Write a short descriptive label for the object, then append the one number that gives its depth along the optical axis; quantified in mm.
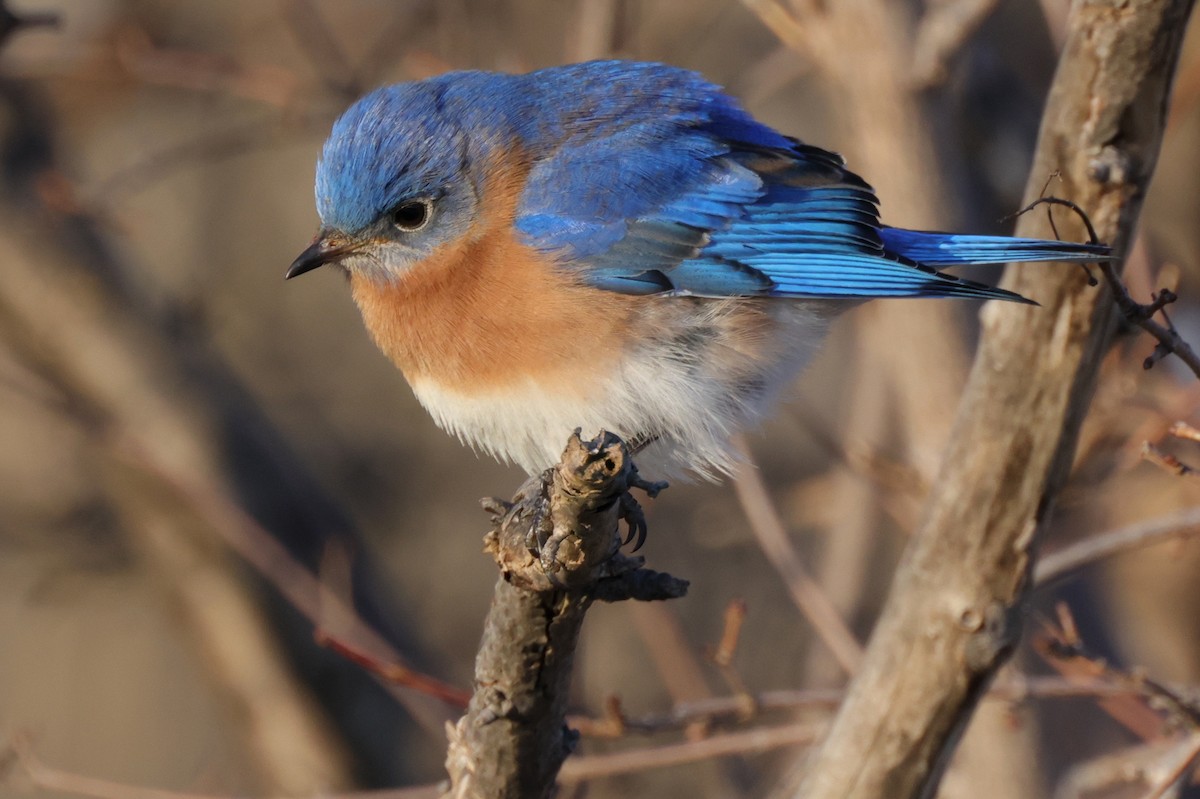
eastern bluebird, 6488
